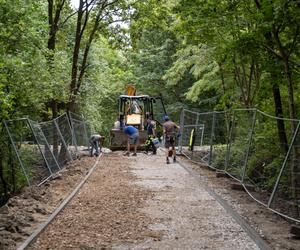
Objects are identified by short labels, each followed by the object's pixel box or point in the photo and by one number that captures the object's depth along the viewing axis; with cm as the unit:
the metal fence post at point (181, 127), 2376
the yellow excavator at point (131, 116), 2658
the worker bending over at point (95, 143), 2333
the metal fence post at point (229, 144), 1375
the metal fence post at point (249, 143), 1109
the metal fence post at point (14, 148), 1192
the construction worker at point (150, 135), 2528
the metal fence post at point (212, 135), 1632
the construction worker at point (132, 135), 2308
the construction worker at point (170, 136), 1930
